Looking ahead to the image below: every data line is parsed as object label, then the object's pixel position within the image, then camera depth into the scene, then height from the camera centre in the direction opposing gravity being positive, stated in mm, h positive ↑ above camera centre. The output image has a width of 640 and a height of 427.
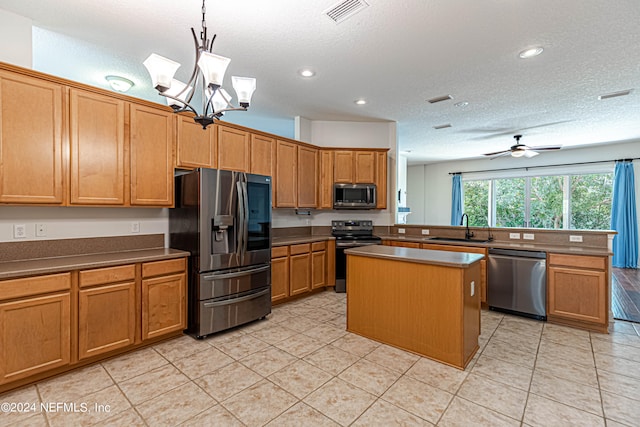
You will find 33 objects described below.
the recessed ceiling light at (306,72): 3283 +1548
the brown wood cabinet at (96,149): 2559 +545
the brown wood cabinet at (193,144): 3232 +740
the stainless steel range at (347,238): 4727 -444
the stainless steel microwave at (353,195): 4930 +260
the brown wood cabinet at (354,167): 5000 +737
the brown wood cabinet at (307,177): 4687 +539
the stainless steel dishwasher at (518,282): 3504 -862
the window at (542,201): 6953 +279
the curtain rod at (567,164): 6473 +1152
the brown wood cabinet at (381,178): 5035 +555
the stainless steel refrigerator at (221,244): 2990 -361
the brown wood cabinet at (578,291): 3166 -873
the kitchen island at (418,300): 2469 -814
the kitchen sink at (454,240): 4265 -423
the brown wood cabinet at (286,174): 4375 +545
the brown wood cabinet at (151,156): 2904 +547
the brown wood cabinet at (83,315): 2119 -868
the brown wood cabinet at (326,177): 4996 +563
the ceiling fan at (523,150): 5500 +1167
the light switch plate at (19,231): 2512 -187
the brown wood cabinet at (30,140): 2234 +539
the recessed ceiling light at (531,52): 2812 +1537
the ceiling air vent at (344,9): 2203 +1533
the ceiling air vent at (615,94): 3748 +1522
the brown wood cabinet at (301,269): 4008 -847
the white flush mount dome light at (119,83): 3425 +1490
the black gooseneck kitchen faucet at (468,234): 4477 -344
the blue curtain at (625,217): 6363 -108
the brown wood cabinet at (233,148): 3641 +780
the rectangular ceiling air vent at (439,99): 4039 +1549
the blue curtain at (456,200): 9047 +343
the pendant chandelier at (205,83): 1795 +842
